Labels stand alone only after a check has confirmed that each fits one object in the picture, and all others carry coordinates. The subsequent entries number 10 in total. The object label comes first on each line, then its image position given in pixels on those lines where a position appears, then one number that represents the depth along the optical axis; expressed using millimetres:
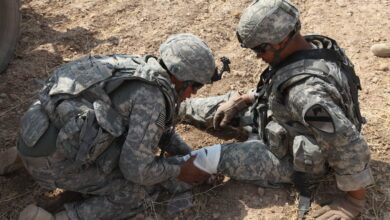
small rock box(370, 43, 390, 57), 5402
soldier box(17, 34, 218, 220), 3287
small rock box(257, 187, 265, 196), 3955
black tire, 5207
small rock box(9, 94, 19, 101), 5022
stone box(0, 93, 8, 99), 5020
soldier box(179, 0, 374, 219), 3291
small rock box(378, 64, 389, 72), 5270
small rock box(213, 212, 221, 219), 3850
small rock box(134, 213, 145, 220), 3848
